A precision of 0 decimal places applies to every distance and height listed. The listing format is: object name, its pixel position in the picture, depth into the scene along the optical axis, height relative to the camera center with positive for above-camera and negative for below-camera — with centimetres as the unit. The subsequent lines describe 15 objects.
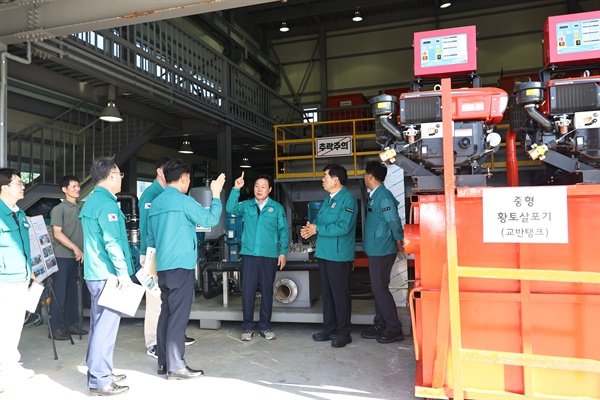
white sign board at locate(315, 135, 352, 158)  940 +143
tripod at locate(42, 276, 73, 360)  436 -92
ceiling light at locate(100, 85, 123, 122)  659 +163
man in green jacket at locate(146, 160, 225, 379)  358 -33
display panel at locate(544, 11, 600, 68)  306 +121
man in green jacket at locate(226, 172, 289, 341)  477 -44
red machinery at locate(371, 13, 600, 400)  259 -25
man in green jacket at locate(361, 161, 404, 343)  447 -41
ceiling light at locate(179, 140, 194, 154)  1091 +171
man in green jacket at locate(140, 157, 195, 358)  425 -85
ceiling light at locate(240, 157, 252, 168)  1488 +175
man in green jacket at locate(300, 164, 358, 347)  453 -43
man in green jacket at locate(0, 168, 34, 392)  370 -50
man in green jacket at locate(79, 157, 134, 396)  338 -45
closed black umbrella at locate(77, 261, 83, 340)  515 -98
